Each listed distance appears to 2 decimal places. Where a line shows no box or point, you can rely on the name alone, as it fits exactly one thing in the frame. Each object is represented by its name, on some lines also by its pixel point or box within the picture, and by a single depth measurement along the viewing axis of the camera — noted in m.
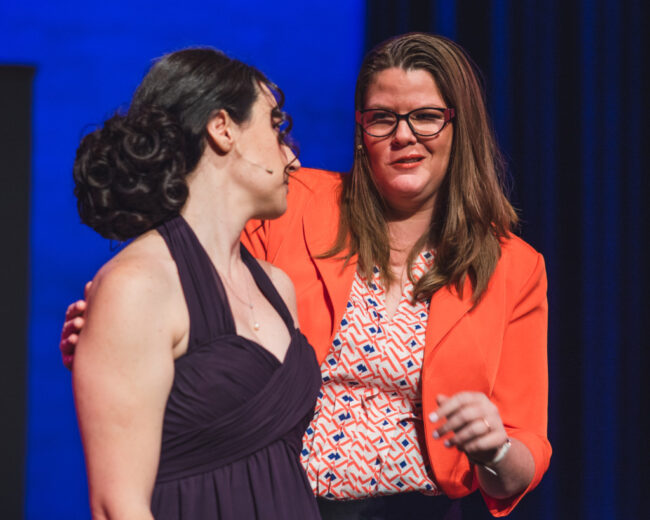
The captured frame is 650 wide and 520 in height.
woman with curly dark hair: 3.93
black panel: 5.04
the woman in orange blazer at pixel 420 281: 4.25
